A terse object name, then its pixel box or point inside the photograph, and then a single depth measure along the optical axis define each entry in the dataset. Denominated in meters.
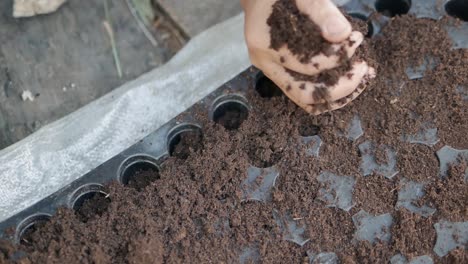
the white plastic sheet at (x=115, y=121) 1.07
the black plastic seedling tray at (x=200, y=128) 1.04
